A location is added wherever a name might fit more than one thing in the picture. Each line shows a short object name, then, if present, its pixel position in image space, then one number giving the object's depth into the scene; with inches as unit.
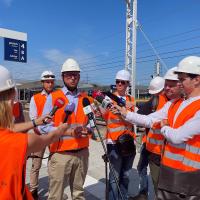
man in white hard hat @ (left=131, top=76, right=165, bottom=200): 150.9
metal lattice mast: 388.8
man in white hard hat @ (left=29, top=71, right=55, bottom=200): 186.0
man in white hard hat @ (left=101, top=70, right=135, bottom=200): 163.6
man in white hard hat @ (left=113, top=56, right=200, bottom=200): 98.7
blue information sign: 448.8
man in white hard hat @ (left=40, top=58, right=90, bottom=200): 136.4
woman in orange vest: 66.8
